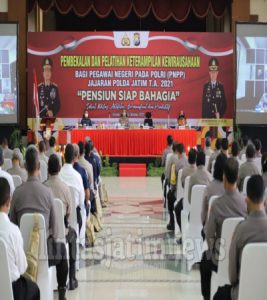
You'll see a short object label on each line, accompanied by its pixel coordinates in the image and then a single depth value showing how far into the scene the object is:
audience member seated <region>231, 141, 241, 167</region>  7.78
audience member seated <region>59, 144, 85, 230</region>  5.71
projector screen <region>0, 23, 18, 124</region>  15.48
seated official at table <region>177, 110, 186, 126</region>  15.15
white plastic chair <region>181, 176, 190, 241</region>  6.04
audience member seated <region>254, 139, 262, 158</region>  9.19
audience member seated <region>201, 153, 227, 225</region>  4.76
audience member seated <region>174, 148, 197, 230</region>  6.57
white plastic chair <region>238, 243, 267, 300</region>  2.91
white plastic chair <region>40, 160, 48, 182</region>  7.55
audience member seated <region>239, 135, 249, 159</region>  9.81
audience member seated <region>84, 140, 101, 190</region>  8.06
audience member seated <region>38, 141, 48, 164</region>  8.11
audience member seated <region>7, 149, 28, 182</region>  6.75
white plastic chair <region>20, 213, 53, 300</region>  3.75
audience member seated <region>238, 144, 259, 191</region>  6.68
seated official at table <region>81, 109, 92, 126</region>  15.23
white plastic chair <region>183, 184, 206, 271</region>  5.45
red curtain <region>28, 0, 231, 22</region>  16.53
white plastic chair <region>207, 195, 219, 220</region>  4.47
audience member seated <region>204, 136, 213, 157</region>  10.05
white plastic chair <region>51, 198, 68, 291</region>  4.45
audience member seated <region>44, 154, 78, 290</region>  4.92
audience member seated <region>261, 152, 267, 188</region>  5.91
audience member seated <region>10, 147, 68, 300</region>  4.26
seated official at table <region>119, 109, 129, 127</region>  15.05
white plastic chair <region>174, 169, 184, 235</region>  6.78
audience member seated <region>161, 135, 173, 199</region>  9.94
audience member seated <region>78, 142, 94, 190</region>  6.92
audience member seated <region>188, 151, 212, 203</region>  5.86
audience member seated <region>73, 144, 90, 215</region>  6.40
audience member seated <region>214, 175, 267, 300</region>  3.09
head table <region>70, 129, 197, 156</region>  14.16
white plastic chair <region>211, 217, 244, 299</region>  3.62
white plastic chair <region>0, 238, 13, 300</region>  2.96
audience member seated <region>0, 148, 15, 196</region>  5.59
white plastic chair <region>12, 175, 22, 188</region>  6.10
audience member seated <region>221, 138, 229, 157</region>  8.33
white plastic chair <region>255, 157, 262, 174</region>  8.71
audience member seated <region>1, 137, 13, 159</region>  9.51
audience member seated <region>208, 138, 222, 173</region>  8.17
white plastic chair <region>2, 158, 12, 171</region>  8.32
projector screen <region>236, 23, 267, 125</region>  16.02
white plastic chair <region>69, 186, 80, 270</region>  5.31
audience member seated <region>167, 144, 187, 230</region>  7.41
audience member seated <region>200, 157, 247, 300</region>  4.02
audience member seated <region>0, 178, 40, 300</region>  3.14
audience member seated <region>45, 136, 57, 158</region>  9.06
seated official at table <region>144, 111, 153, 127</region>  15.27
